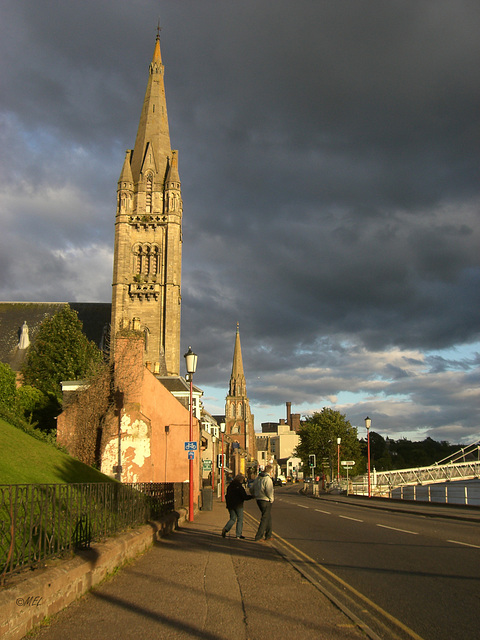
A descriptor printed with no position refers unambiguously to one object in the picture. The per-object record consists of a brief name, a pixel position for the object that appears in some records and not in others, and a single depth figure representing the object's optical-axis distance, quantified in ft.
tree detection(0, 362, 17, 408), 100.61
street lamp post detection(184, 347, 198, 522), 72.69
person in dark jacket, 46.11
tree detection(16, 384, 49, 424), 126.52
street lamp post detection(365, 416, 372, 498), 125.94
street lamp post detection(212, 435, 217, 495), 176.14
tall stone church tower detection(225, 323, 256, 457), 460.55
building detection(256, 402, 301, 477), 563.65
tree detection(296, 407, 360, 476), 260.62
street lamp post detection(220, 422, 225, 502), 136.86
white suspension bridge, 201.82
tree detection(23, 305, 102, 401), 152.87
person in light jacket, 42.63
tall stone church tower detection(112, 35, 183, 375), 197.67
